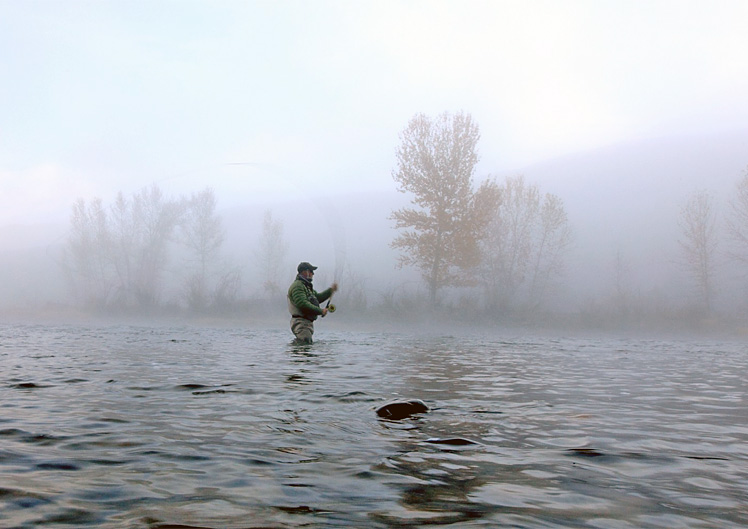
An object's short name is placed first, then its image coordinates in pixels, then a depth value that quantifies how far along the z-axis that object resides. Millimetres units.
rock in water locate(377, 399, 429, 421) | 5332
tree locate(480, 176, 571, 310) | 39281
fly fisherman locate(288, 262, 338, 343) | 13594
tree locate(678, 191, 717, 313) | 36969
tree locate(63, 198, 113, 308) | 49691
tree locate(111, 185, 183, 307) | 43250
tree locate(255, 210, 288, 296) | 45531
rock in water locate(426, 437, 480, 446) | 4215
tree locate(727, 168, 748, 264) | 35250
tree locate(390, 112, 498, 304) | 34062
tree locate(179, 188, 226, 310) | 43688
